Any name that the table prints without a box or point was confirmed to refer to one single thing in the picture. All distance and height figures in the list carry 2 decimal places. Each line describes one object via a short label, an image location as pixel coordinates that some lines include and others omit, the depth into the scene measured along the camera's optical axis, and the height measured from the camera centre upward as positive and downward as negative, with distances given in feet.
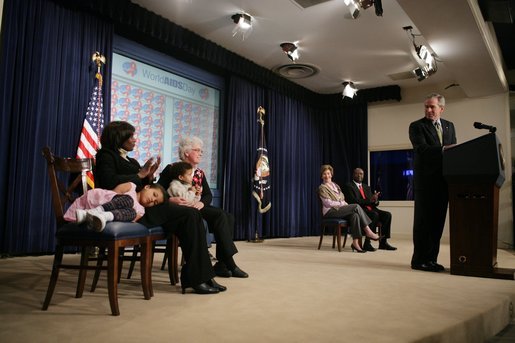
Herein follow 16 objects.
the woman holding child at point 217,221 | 9.12 -0.51
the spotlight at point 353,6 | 14.45 +7.06
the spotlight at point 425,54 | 18.45 +7.03
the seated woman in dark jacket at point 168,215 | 7.25 -0.31
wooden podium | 9.45 +0.06
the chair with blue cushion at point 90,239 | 6.06 -0.66
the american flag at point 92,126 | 13.98 +2.51
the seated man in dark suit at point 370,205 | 17.50 -0.08
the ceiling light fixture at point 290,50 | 19.48 +7.36
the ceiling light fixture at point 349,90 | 24.82 +6.98
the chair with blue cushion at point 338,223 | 15.74 -0.85
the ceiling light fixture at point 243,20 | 16.65 +7.47
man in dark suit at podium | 10.59 +0.54
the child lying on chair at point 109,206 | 5.98 -0.14
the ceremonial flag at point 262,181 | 21.43 +1.05
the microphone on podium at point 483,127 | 9.30 +1.84
